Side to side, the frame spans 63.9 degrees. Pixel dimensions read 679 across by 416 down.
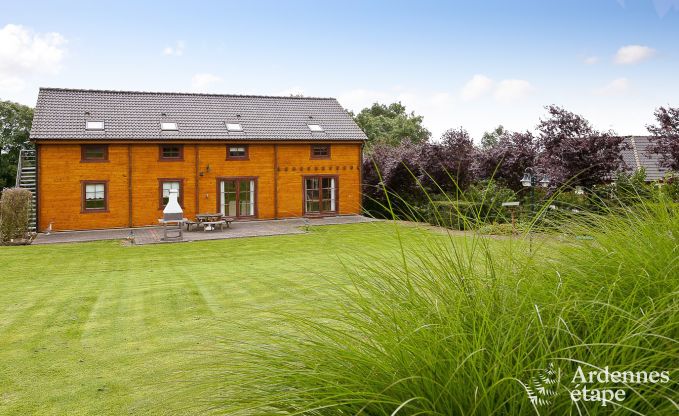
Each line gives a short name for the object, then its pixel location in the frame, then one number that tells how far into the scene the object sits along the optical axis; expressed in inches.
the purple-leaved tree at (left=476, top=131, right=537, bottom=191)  791.1
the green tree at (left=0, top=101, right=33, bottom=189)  1198.9
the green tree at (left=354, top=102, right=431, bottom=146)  1641.5
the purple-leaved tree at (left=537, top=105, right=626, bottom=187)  667.0
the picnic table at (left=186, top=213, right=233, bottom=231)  720.3
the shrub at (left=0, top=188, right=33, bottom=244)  634.2
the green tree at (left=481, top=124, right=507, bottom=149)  2233.0
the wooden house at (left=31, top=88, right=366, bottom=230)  746.2
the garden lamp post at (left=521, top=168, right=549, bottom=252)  545.6
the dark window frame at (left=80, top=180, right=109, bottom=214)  749.3
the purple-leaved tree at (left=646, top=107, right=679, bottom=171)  609.8
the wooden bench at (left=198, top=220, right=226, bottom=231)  717.0
